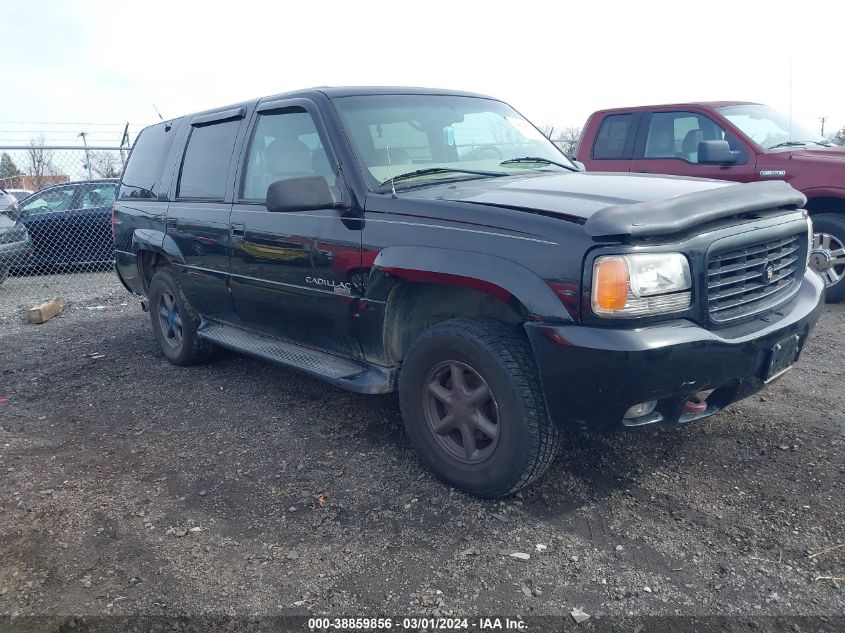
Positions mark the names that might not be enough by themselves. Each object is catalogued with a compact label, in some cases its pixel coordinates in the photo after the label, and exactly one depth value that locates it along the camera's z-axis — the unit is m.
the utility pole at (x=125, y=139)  12.10
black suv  2.63
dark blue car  10.71
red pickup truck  6.43
